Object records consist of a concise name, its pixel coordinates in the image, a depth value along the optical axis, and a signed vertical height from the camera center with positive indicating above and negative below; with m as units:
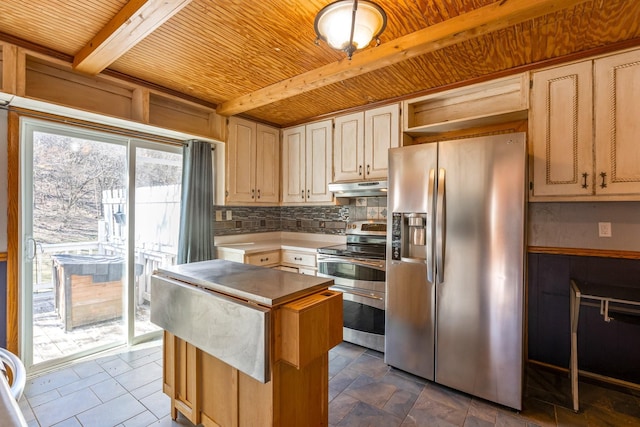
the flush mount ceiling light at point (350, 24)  1.50 +0.97
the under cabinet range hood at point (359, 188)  3.05 +0.26
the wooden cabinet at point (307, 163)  3.57 +0.61
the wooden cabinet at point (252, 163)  3.50 +0.61
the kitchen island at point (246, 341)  1.36 -0.63
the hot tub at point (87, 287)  2.67 -0.70
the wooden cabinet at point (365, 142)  3.07 +0.75
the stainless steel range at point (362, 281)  2.79 -0.65
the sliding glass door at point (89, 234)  2.46 -0.21
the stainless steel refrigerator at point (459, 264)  2.02 -0.37
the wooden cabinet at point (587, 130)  2.03 +0.59
